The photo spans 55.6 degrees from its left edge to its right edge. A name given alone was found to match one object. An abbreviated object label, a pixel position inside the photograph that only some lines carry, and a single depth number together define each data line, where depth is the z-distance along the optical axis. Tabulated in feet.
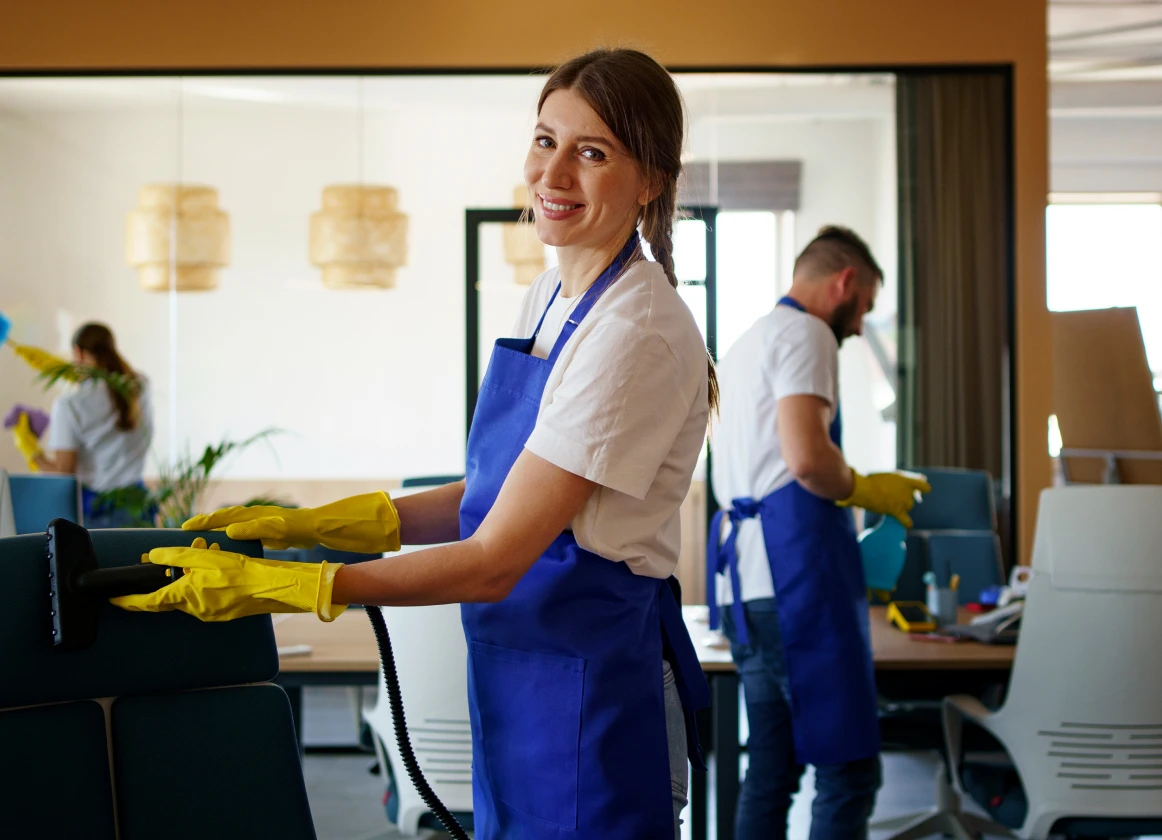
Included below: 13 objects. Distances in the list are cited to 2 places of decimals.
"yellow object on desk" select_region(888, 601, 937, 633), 8.59
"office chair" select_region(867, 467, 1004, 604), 10.83
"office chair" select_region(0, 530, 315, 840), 3.22
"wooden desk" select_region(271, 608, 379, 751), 7.25
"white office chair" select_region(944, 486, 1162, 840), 6.70
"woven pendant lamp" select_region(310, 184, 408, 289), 14.16
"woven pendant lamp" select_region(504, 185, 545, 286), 14.07
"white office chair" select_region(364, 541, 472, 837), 6.58
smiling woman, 3.65
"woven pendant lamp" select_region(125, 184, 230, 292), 14.19
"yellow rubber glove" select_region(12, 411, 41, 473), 13.55
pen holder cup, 8.70
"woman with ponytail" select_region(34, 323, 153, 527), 13.33
